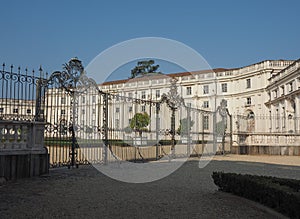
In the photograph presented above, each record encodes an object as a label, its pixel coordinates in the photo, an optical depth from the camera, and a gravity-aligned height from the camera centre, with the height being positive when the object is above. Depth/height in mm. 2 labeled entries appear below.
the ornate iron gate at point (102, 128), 10109 +85
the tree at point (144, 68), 55544 +11166
